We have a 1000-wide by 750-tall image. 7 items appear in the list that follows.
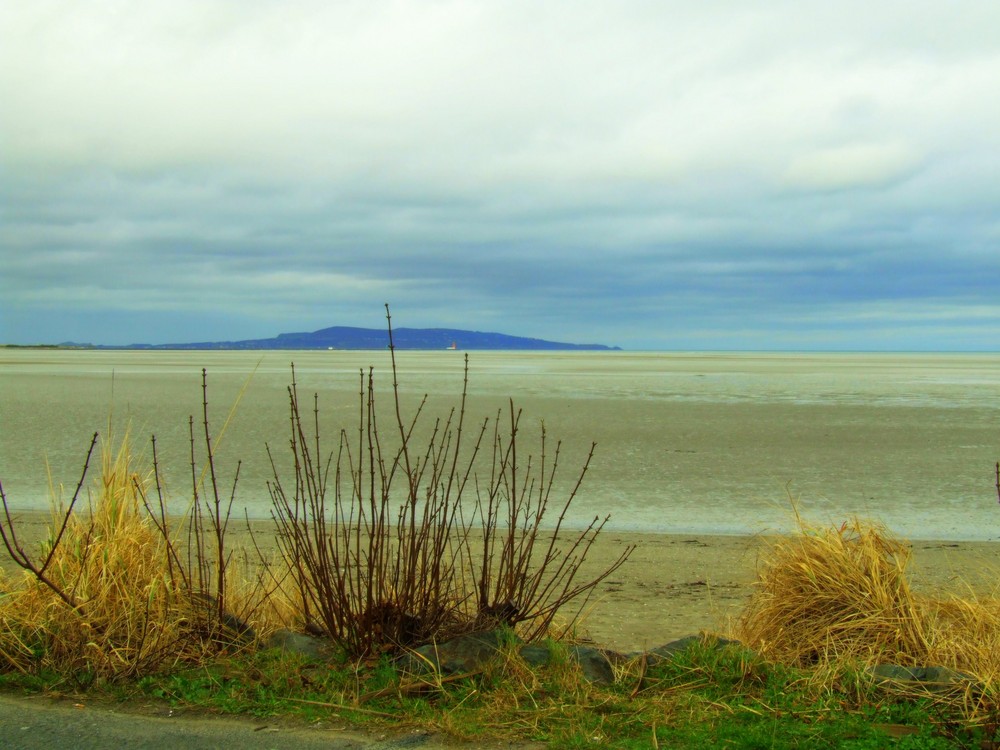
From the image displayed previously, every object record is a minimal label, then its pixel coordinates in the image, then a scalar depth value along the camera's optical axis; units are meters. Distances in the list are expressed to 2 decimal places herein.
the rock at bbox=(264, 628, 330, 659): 5.78
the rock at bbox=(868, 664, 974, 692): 5.00
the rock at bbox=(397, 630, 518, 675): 5.44
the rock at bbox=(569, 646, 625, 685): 5.44
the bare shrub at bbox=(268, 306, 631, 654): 5.68
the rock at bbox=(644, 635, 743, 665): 5.66
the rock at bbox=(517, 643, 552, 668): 5.52
